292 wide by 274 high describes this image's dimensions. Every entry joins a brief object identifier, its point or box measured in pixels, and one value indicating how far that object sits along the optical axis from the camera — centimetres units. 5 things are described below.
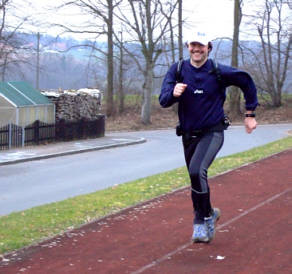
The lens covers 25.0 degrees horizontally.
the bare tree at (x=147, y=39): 4234
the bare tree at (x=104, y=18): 4150
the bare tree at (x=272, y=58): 5231
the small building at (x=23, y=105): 2641
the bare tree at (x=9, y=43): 3919
